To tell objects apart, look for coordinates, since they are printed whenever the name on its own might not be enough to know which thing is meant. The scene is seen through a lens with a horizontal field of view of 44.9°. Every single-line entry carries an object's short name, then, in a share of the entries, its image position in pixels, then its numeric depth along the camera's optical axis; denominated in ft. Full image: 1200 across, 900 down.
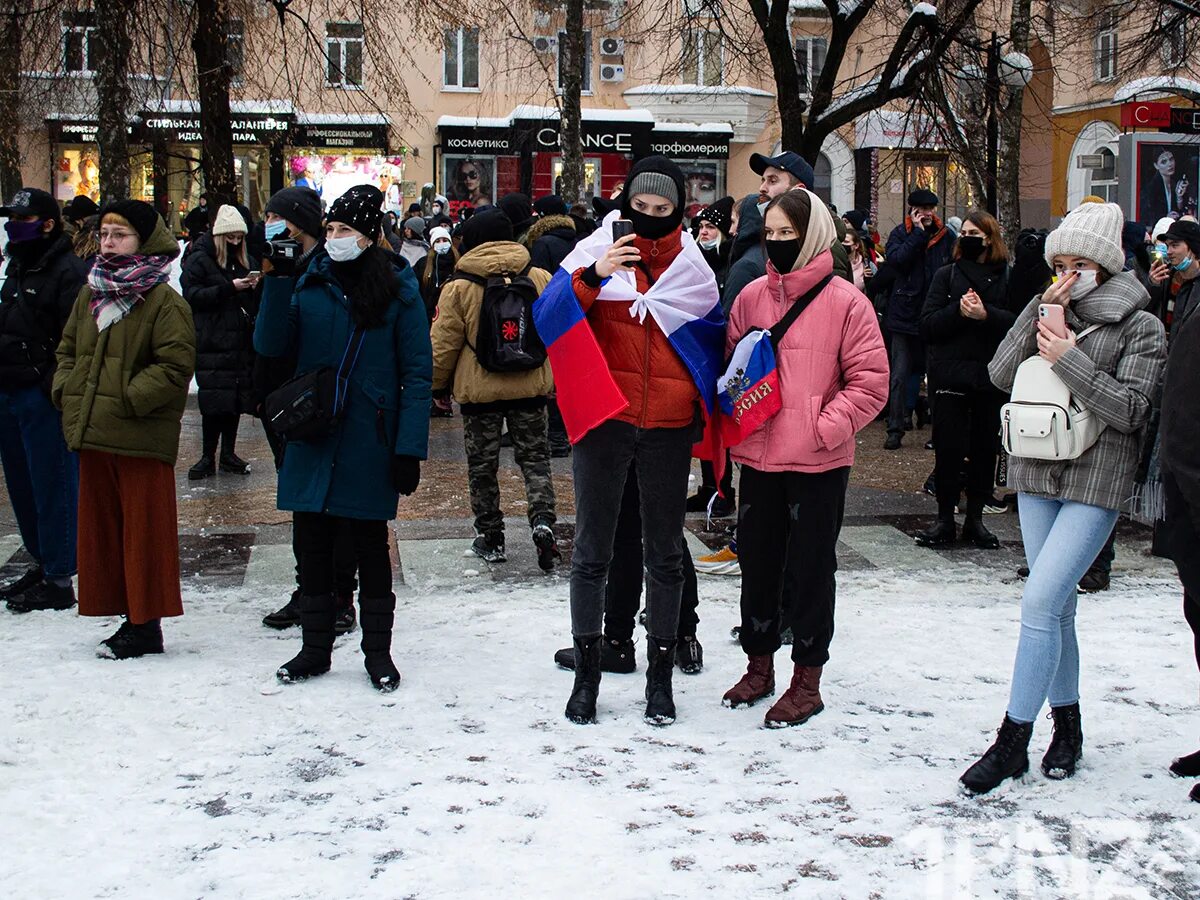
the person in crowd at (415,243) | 47.62
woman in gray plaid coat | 15.75
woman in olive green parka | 20.61
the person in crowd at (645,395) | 17.66
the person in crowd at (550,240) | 37.93
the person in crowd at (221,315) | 35.32
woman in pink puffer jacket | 17.75
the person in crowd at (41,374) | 23.29
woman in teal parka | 19.31
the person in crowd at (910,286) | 42.47
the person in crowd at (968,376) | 28.63
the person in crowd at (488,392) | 26.68
